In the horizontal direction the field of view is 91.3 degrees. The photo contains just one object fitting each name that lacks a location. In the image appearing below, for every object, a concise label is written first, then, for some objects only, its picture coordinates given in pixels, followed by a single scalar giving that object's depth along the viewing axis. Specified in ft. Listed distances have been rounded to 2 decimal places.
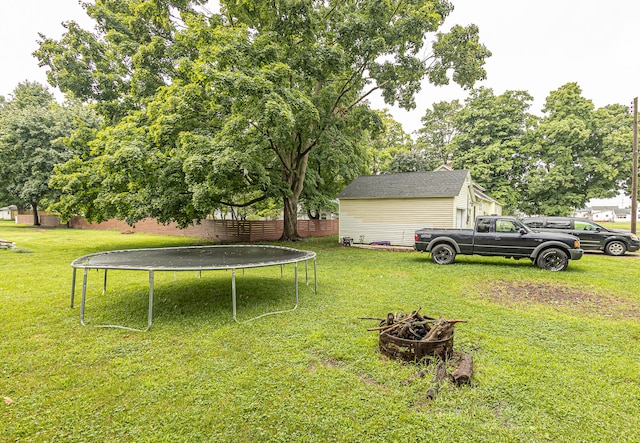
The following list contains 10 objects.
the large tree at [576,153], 76.48
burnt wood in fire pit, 10.90
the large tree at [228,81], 33.60
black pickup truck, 28.66
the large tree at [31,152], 73.41
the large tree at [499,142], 84.23
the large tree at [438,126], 123.44
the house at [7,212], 166.09
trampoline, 14.93
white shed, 45.42
